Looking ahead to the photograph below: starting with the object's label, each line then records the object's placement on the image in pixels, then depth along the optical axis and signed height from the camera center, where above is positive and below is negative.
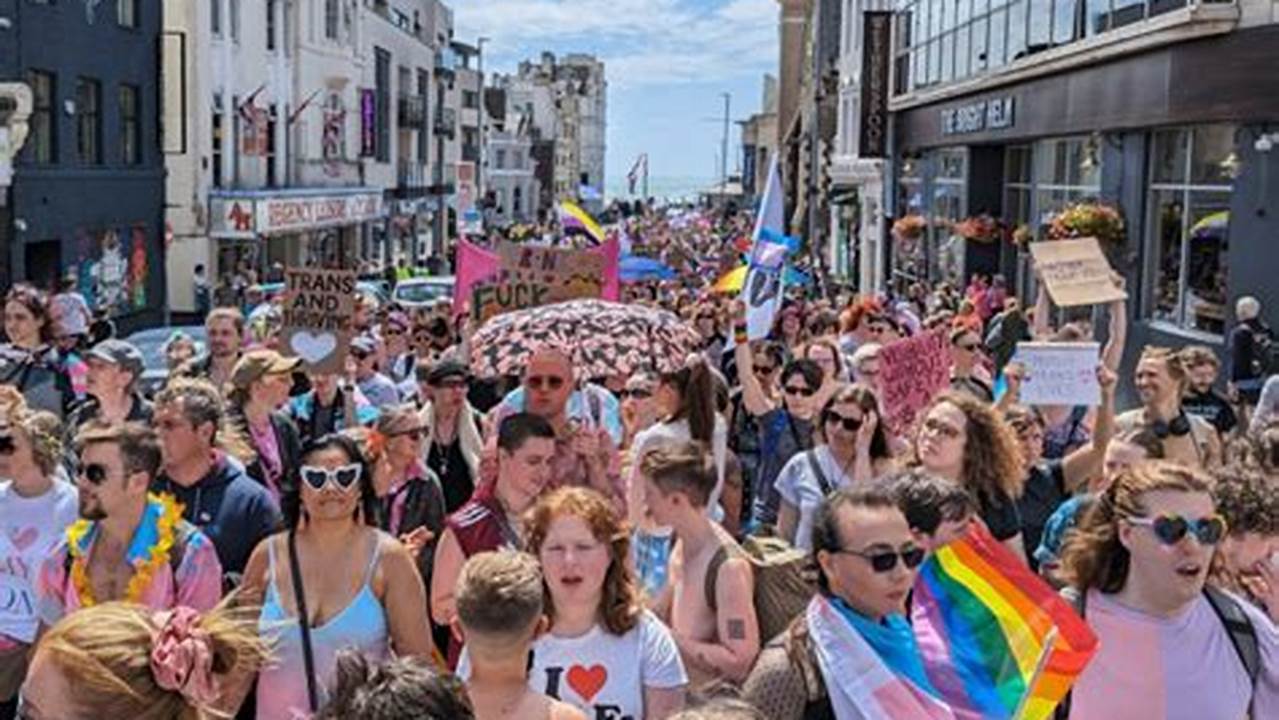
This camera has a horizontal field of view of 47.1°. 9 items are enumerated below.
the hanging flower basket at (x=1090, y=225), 16.11 -0.09
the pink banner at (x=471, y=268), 10.88 -0.52
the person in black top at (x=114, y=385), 7.48 -0.98
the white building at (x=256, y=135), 31.86 +1.54
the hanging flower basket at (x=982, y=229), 23.59 -0.24
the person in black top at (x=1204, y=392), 8.13 -0.98
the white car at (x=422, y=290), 24.67 -1.53
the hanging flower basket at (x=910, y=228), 27.36 -0.28
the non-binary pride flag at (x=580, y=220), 19.89 -0.22
